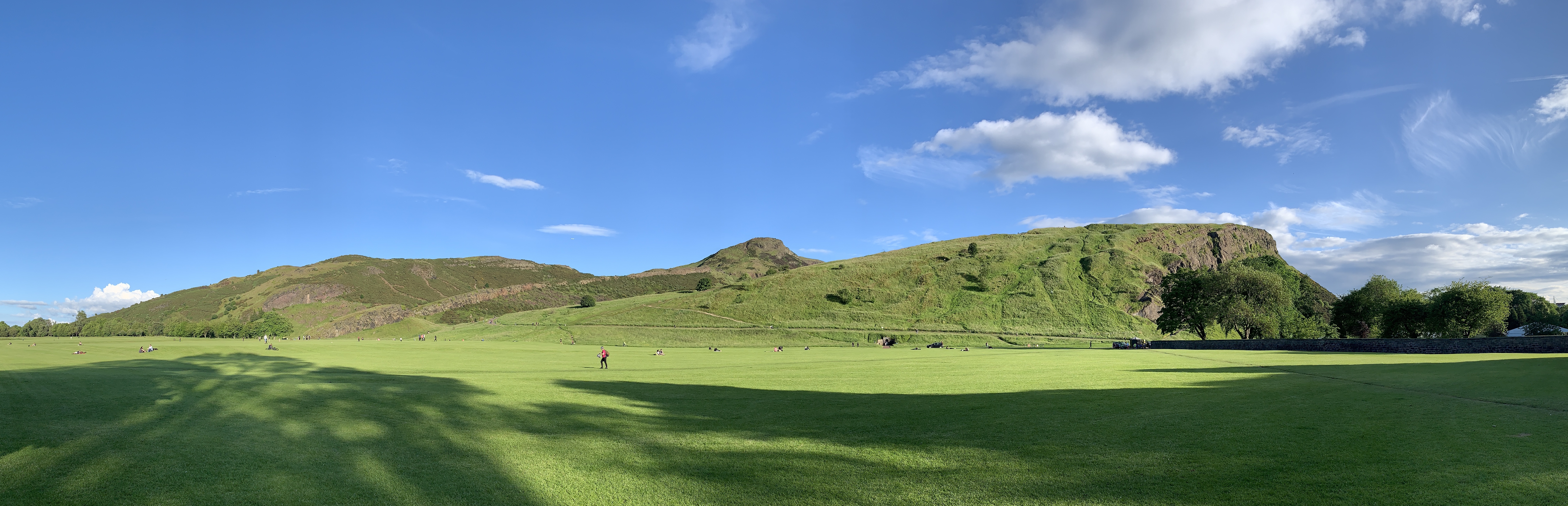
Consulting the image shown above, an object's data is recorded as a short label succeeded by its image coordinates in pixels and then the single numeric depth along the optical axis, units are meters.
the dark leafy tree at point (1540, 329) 103.81
